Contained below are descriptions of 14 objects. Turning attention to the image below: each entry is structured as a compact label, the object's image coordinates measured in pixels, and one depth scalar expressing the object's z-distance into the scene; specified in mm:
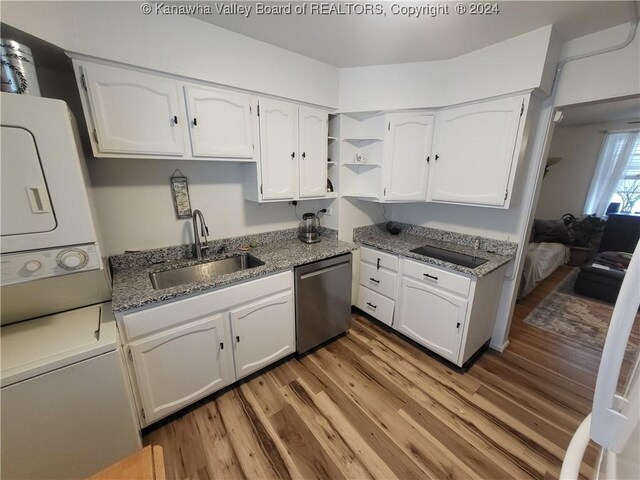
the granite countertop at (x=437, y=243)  1908
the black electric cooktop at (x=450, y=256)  2033
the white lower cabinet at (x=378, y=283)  2316
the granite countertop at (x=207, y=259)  1369
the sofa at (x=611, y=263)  3000
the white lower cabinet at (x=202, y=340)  1373
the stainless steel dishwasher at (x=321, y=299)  1969
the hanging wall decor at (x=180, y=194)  1841
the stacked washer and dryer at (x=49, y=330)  959
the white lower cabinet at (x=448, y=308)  1853
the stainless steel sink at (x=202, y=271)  1750
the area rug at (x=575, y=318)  2410
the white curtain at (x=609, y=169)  4148
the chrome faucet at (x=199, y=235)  1871
